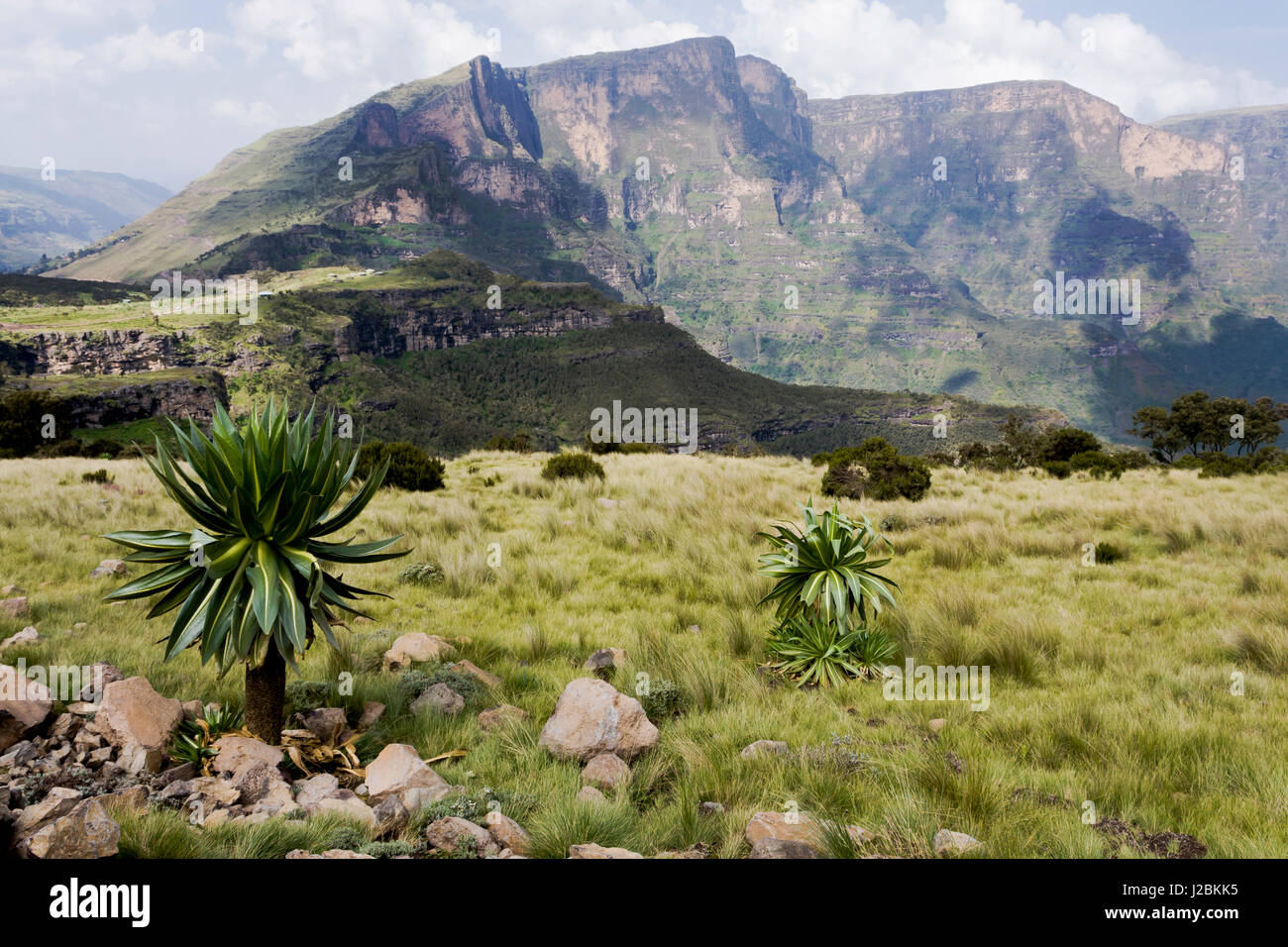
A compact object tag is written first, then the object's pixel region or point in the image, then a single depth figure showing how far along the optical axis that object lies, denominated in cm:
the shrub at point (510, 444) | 2744
